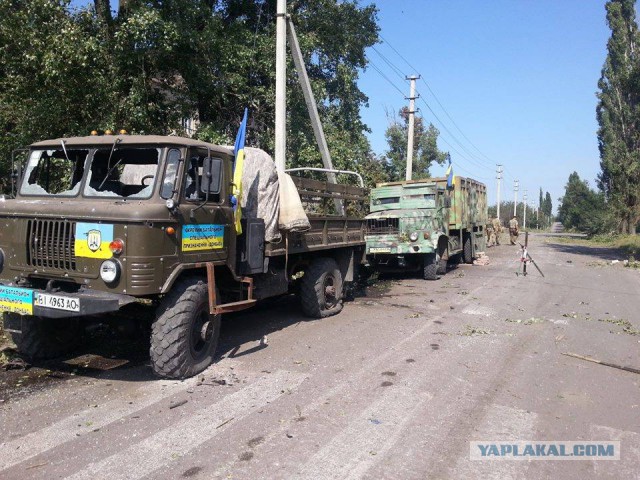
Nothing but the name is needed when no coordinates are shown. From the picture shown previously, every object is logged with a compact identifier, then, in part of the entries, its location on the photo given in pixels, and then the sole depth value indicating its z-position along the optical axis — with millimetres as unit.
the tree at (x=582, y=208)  43375
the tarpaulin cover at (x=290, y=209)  6383
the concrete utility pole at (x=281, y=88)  10484
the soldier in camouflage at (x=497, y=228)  29747
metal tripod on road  13758
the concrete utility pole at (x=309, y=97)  11570
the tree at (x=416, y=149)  35250
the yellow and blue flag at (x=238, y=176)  5531
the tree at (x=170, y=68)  9008
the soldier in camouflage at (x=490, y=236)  28645
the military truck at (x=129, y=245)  4461
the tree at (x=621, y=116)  29016
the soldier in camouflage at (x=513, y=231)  29650
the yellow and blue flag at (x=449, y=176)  13930
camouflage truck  12328
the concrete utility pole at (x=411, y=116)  23081
